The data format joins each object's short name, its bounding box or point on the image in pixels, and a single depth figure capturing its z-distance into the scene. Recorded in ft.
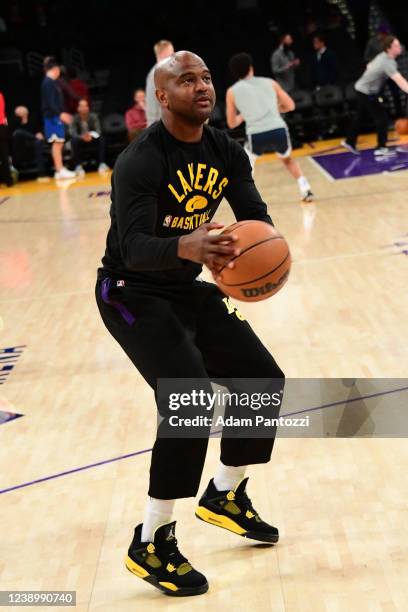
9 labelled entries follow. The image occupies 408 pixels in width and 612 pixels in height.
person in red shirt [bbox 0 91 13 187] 48.32
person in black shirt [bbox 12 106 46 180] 54.29
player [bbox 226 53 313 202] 35.96
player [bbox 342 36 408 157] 46.01
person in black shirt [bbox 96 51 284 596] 10.82
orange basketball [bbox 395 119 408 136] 46.50
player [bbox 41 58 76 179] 51.44
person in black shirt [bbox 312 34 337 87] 59.31
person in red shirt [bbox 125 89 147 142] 54.03
